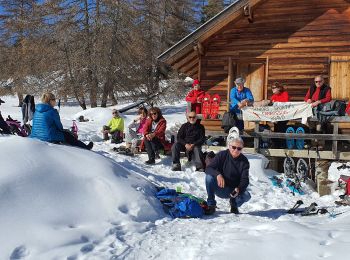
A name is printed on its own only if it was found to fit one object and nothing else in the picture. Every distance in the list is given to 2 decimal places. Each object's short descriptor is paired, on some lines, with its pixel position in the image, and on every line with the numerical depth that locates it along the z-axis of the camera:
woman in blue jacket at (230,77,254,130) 10.48
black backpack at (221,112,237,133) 10.34
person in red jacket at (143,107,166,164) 9.98
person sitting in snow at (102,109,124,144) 13.03
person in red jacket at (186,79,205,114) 12.07
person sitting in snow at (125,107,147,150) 11.11
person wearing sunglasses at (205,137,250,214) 6.28
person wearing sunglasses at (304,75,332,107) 9.99
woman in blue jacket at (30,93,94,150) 8.12
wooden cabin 12.09
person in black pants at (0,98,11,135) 9.82
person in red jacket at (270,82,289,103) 10.99
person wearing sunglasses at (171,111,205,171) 9.41
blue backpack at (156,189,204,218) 5.85
